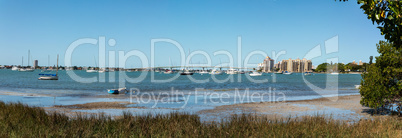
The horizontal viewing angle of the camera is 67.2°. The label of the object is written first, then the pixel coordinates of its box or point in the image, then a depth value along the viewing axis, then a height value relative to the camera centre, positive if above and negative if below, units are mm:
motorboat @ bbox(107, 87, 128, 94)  37375 -2898
